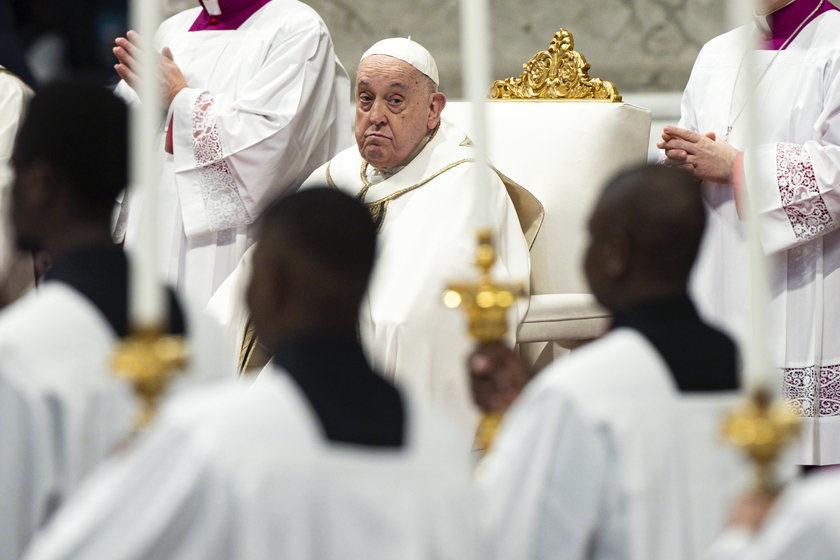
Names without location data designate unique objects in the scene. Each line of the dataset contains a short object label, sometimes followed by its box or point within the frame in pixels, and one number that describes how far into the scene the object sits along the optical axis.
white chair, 19.23
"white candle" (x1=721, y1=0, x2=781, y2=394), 11.45
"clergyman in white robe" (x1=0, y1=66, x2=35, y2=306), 19.10
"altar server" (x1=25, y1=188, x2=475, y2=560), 11.07
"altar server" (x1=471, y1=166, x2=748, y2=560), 13.12
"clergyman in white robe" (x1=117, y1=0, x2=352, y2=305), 19.32
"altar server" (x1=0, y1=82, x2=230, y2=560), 13.96
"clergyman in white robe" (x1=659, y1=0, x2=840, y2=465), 19.06
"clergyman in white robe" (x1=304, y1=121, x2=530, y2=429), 18.96
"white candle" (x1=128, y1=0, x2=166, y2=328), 11.92
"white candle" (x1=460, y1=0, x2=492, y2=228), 13.52
